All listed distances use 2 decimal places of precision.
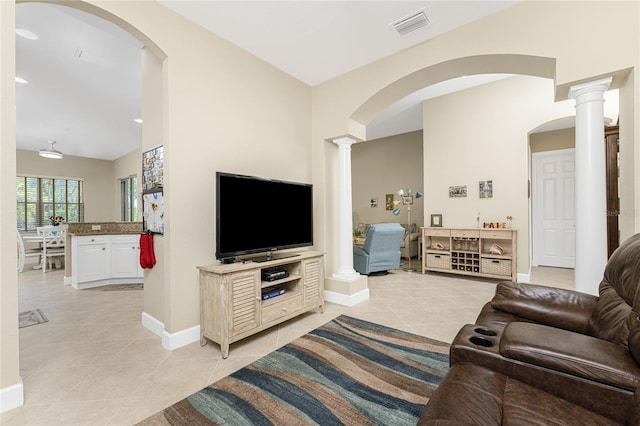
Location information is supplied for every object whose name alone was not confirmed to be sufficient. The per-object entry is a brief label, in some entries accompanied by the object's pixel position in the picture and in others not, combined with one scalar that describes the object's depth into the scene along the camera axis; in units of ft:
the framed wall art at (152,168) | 8.57
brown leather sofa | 3.29
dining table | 18.74
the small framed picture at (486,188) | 15.92
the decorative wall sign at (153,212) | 8.52
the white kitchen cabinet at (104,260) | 14.64
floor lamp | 18.56
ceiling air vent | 8.35
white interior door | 17.99
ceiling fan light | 19.76
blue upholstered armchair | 16.15
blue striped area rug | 5.16
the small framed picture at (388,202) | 25.68
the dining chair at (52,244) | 18.88
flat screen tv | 8.07
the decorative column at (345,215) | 12.10
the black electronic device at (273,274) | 8.97
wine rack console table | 14.70
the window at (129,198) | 27.53
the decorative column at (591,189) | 6.94
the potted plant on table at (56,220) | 22.06
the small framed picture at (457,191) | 16.78
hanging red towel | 8.85
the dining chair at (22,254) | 17.21
